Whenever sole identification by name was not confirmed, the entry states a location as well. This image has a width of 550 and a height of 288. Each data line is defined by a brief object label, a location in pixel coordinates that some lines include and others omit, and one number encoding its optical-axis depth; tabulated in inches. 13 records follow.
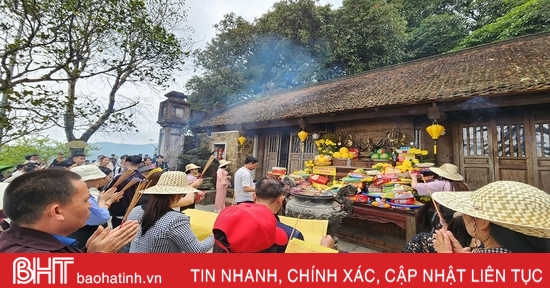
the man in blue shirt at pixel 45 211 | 42.3
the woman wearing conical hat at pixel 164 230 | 64.9
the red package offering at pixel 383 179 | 188.5
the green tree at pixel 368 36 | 565.0
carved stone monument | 416.5
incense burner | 134.3
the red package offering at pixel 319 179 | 236.4
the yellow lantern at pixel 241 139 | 372.8
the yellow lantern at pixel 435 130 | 202.5
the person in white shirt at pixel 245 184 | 179.5
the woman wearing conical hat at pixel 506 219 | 45.8
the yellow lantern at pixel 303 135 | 300.4
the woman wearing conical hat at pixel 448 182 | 143.6
